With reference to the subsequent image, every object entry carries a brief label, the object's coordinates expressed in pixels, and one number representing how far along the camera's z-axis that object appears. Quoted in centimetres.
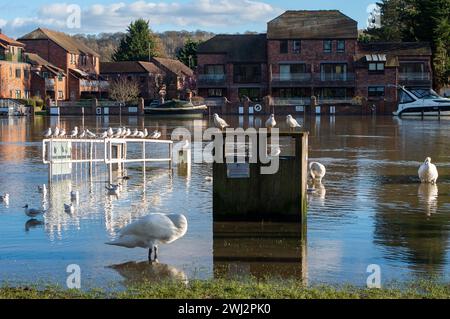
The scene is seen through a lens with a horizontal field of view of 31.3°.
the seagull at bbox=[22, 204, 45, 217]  1517
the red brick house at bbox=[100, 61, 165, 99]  10825
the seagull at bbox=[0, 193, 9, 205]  1725
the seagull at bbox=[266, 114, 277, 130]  3142
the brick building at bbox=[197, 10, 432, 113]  8362
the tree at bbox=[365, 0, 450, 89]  8475
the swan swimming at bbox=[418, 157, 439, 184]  2053
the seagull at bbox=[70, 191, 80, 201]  1758
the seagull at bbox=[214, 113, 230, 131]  2635
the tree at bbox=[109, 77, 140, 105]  9350
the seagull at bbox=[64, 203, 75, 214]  1597
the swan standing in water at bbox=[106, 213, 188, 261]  1141
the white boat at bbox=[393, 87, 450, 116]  6862
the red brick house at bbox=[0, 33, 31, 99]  9300
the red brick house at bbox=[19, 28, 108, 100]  10481
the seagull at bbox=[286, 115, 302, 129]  2832
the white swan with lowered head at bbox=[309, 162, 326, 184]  2106
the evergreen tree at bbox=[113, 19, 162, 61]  12356
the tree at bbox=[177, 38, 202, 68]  12349
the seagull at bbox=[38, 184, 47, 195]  1890
